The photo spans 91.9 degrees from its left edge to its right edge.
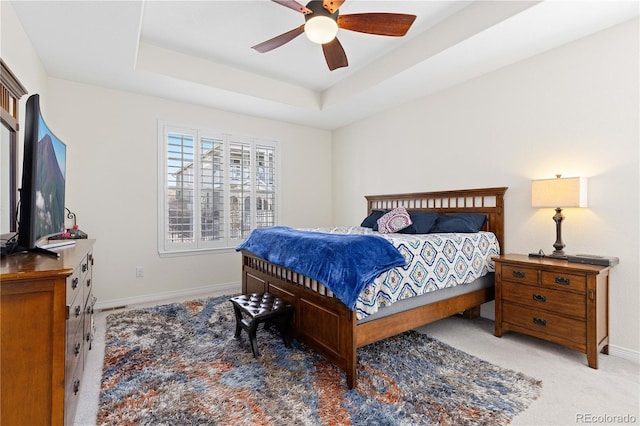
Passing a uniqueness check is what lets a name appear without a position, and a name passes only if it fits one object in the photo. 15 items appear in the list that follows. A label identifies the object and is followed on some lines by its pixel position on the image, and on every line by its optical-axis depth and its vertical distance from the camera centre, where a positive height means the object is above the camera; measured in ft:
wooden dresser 3.92 -1.72
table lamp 8.32 +0.47
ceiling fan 7.34 +4.75
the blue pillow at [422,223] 11.53 -0.42
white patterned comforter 7.06 -1.49
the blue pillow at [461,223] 10.68 -0.38
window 13.71 +1.15
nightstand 7.56 -2.38
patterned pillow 12.01 -0.36
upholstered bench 7.78 -2.57
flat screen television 4.67 +0.49
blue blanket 6.51 -1.10
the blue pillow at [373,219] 13.72 -0.33
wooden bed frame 6.80 -2.51
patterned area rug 5.73 -3.75
